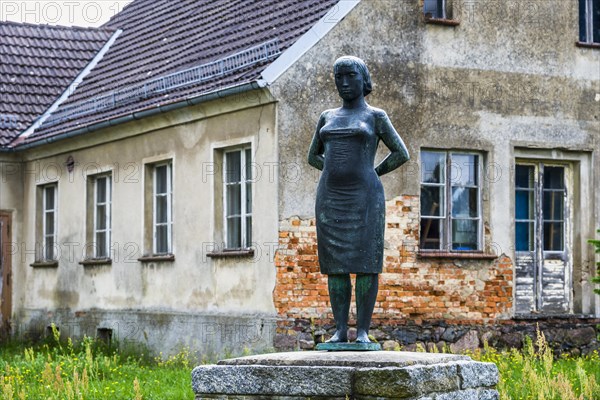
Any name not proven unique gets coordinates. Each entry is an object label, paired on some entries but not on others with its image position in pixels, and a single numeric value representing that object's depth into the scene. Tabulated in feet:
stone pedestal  30.42
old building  53.83
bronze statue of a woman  32.94
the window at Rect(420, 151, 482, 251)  57.11
